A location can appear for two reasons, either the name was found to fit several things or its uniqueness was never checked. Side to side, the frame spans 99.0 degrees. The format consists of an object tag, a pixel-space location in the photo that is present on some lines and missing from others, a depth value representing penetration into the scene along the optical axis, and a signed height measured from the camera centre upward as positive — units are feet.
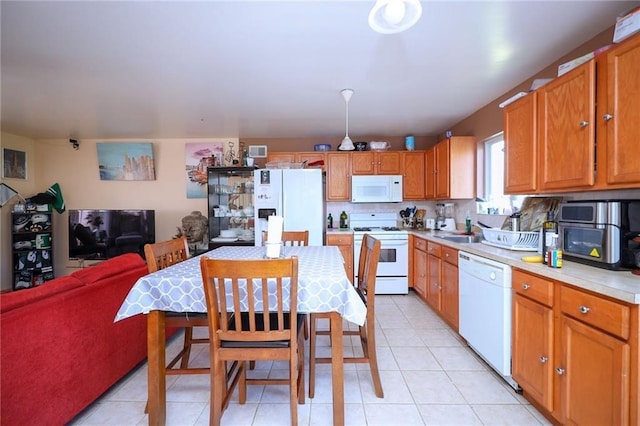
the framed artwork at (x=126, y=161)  14.67 +2.61
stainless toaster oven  4.35 -0.41
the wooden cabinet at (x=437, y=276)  8.36 -2.46
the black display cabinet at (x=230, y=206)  12.44 +0.14
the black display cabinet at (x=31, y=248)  13.12 -1.87
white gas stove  12.20 -2.32
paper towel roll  5.44 -0.39
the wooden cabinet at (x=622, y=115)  4.12 +1.47
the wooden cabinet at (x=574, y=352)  3.55 -2.24
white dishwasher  5.82 -2.40
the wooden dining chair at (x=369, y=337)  5.51 -2.69
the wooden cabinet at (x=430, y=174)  12.69 +1.66
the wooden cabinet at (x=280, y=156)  13.57 +2.63
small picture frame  13.24 +2.30
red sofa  4.08 -2.37
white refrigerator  11.78 +0.46
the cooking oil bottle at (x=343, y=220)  14.21 -0.62
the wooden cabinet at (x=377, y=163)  13.53 +2.25
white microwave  13.33 +1.05
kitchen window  9.69 +1.00
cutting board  6.75 -0.11
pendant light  8.58 +3.62
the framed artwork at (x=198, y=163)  14.73 +2.50
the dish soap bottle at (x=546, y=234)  5.54 -0.54
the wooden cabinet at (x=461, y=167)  11.13 +1.69
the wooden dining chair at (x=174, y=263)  5.00 -1.21
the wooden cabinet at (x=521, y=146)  6.22 +1.50
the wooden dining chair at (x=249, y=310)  3.90 -1.60
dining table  4.36 -1.55
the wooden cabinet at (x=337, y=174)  13.58 +1.72
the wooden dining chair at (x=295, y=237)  8.70 -0.90
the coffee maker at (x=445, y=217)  12.46 -0.43
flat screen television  13.92 -1.15
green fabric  14.54 +0.73
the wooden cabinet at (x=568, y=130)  4.84 +1.51
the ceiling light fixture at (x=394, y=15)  3.96 +2.91
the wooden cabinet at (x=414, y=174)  13.62 +1.71
